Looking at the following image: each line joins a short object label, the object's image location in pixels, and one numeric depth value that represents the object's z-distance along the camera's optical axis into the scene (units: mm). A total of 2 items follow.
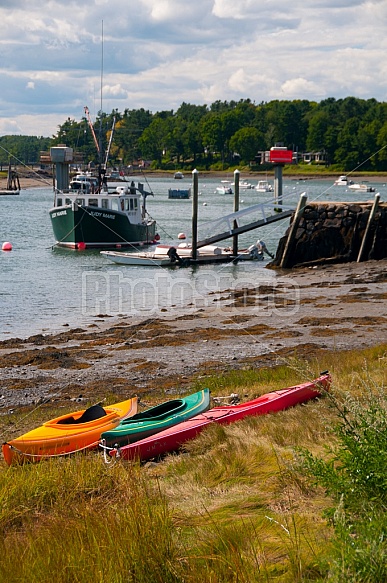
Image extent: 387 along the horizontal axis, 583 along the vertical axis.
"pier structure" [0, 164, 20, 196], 115688
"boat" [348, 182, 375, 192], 114900
